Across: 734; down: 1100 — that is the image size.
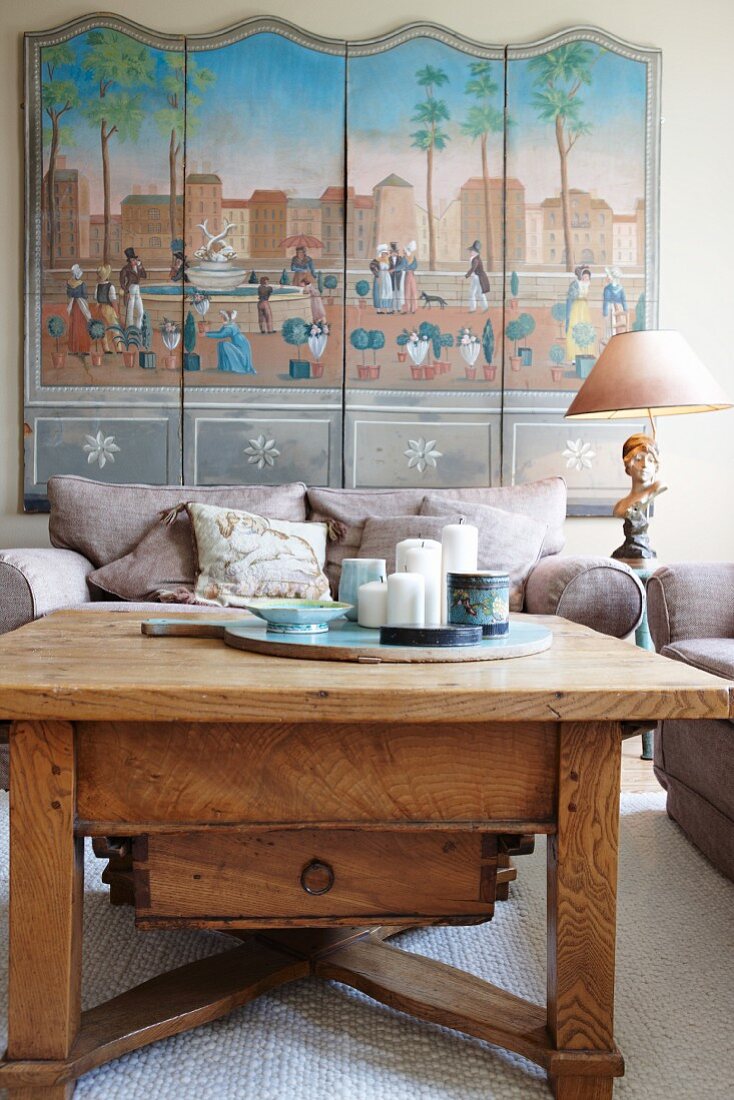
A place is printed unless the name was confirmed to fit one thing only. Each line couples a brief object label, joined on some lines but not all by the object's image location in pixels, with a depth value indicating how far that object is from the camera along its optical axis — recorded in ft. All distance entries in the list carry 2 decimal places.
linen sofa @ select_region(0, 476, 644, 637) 8.29
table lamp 9.08
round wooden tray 4.04
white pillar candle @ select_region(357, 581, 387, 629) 4.83
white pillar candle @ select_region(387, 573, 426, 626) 4.58
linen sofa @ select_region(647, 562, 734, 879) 5.76
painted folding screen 10.71
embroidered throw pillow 8.41
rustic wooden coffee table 3.34
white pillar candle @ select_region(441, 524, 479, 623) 4.84
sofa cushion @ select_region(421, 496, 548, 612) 8.73
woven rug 3.66
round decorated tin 4.51
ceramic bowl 4.68
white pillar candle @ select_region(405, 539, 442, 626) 4.77
